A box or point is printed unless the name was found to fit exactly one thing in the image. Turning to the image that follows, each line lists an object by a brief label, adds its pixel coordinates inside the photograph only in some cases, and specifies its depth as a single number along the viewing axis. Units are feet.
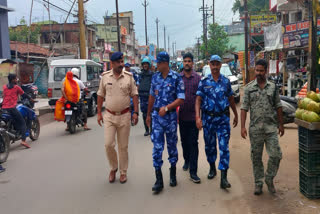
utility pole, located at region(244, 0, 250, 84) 65.87
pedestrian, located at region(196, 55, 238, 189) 15.96
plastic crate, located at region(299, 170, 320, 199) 13.92
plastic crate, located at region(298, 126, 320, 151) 13.71
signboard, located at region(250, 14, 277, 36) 74.74
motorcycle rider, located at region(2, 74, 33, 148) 25.30
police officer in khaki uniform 16.97
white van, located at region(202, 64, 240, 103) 54.24
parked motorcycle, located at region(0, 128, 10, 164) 21.97
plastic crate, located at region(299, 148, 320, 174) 13.76
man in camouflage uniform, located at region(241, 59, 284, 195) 14.48
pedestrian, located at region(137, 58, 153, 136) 29.07
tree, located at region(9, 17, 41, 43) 122.98
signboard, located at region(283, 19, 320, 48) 45.75
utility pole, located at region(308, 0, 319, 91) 23.25
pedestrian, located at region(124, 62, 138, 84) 34.46
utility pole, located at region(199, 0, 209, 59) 180.32
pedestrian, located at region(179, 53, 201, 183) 17.21
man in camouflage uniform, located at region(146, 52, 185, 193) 15.79
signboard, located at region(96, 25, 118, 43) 195.21
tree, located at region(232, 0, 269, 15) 182.67
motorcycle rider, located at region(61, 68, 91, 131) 33.56
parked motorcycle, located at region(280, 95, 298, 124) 32.68
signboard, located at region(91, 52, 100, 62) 121.33
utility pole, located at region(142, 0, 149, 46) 189.25
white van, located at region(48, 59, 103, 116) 43.34
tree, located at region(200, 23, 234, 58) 153.38
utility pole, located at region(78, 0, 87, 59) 66.23
